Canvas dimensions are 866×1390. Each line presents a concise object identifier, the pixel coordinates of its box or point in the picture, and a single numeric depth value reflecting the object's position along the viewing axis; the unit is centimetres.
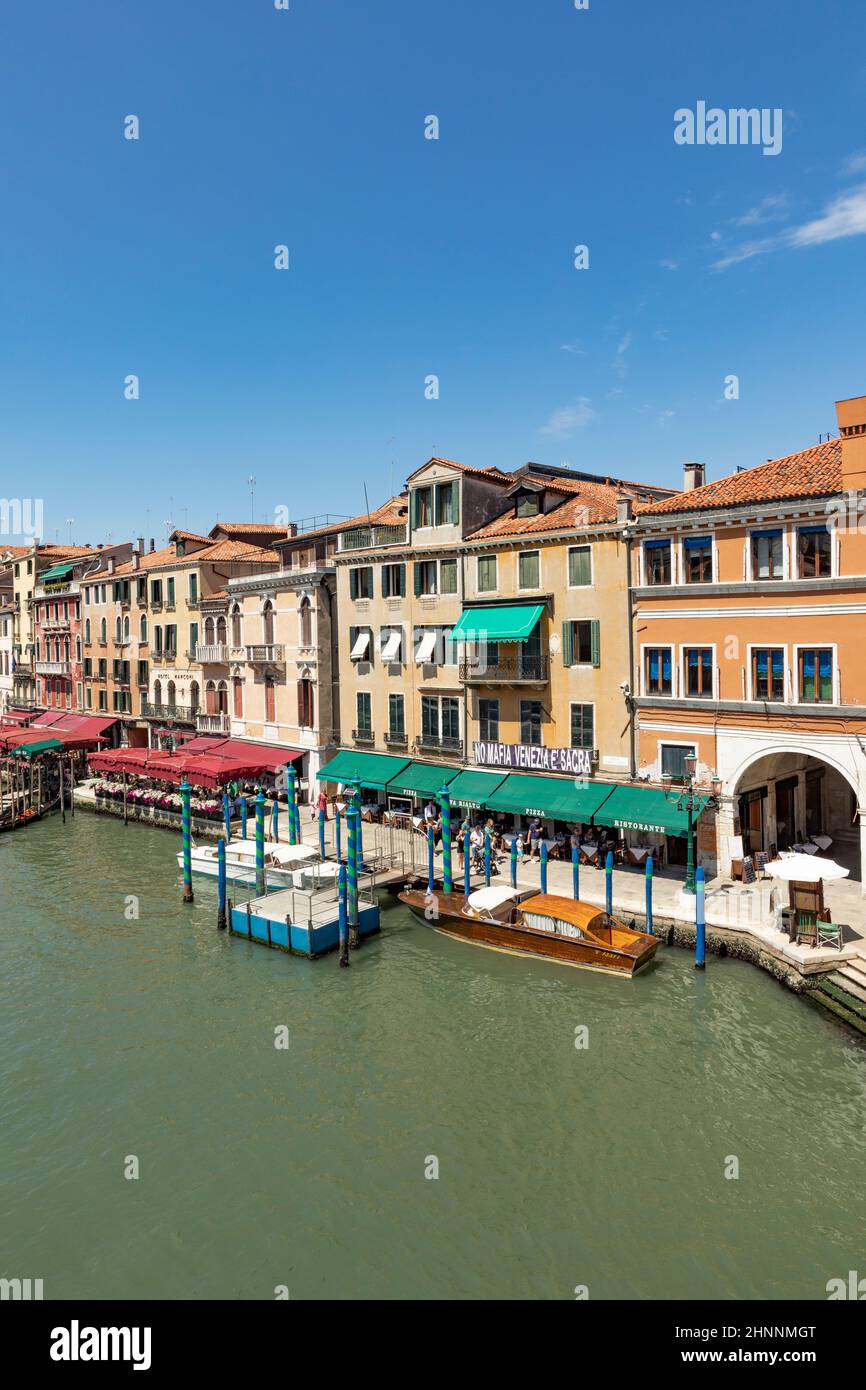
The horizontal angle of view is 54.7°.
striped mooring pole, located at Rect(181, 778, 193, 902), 3388
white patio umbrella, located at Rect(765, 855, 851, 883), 2316
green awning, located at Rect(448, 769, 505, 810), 3516
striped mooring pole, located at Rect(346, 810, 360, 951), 2809
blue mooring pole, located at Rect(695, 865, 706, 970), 2447
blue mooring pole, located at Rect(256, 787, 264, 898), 3300
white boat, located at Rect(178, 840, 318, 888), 3278
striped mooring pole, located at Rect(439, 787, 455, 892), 3112
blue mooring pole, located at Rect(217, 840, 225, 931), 3035
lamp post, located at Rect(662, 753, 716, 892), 2846
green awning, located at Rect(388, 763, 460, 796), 3744
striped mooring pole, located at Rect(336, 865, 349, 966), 2656
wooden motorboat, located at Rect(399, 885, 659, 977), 2456
